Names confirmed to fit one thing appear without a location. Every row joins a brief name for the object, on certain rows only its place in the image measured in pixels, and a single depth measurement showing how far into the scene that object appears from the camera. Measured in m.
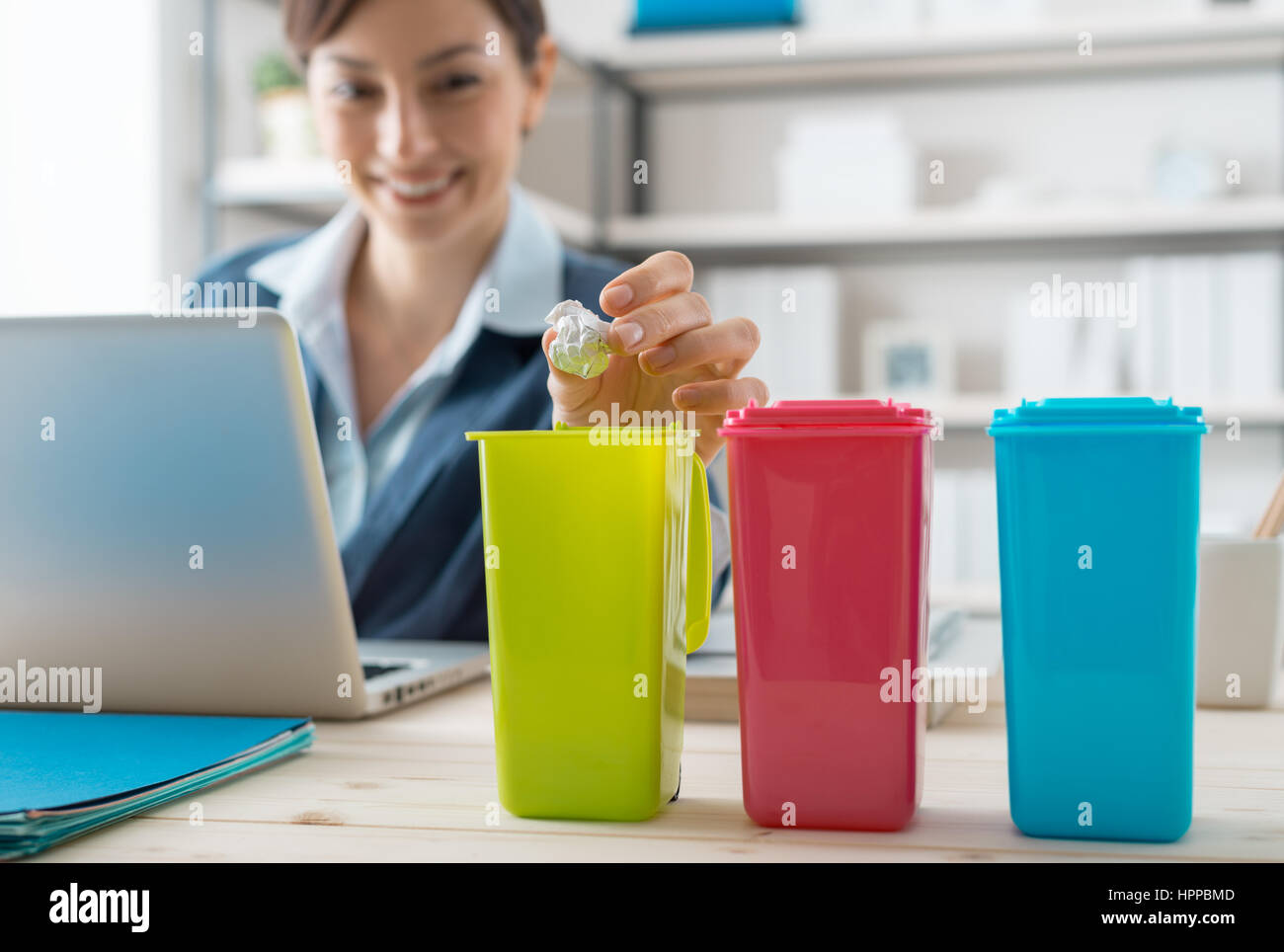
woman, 1.45
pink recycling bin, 0.55
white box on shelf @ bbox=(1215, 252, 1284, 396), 2.39
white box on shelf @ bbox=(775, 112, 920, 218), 2.58
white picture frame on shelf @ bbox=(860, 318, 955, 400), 2.68
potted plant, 2.29
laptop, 0.73
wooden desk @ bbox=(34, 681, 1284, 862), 0.54
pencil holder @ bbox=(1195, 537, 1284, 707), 0.86
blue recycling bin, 0.53
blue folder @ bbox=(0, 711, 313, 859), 0.55
